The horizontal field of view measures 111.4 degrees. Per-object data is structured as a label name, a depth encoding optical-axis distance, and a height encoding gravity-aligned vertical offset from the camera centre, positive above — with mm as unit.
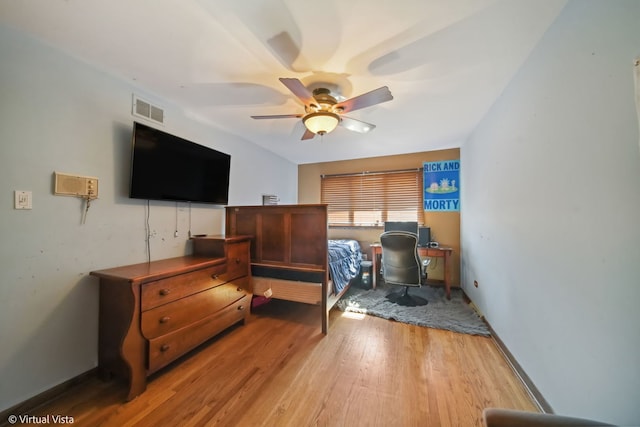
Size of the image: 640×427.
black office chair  2758 -578
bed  2336 -401
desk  3116 -541
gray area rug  2334 -1133
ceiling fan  1623 +912
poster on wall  3604 +557
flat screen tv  1795 +447
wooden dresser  1449 -735
